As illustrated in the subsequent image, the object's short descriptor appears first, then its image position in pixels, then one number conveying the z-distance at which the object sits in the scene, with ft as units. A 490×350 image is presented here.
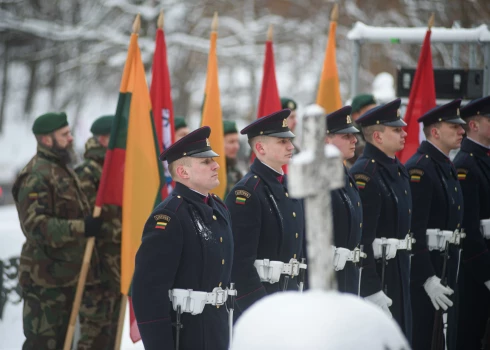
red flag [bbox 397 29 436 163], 54.90
